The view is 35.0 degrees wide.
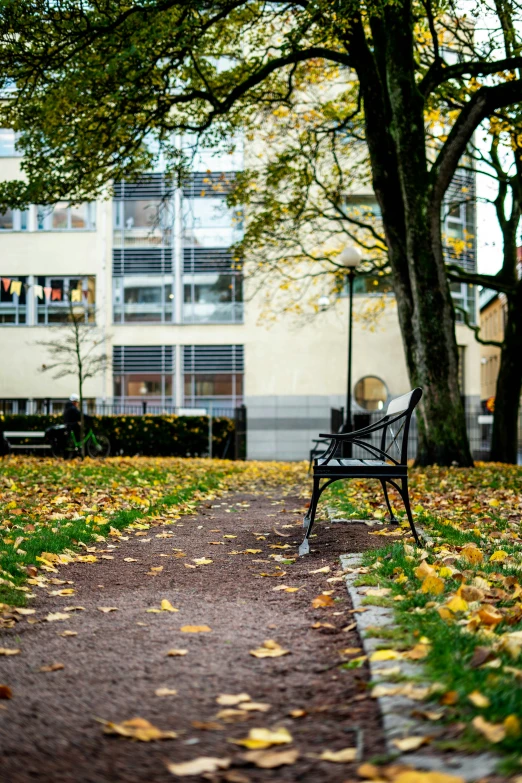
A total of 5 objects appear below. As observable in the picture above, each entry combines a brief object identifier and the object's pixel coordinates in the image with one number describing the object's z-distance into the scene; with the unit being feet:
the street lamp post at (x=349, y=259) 52.95
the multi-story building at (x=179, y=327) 101.35
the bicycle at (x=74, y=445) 74.59
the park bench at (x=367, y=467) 19.57
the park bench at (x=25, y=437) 79.41
